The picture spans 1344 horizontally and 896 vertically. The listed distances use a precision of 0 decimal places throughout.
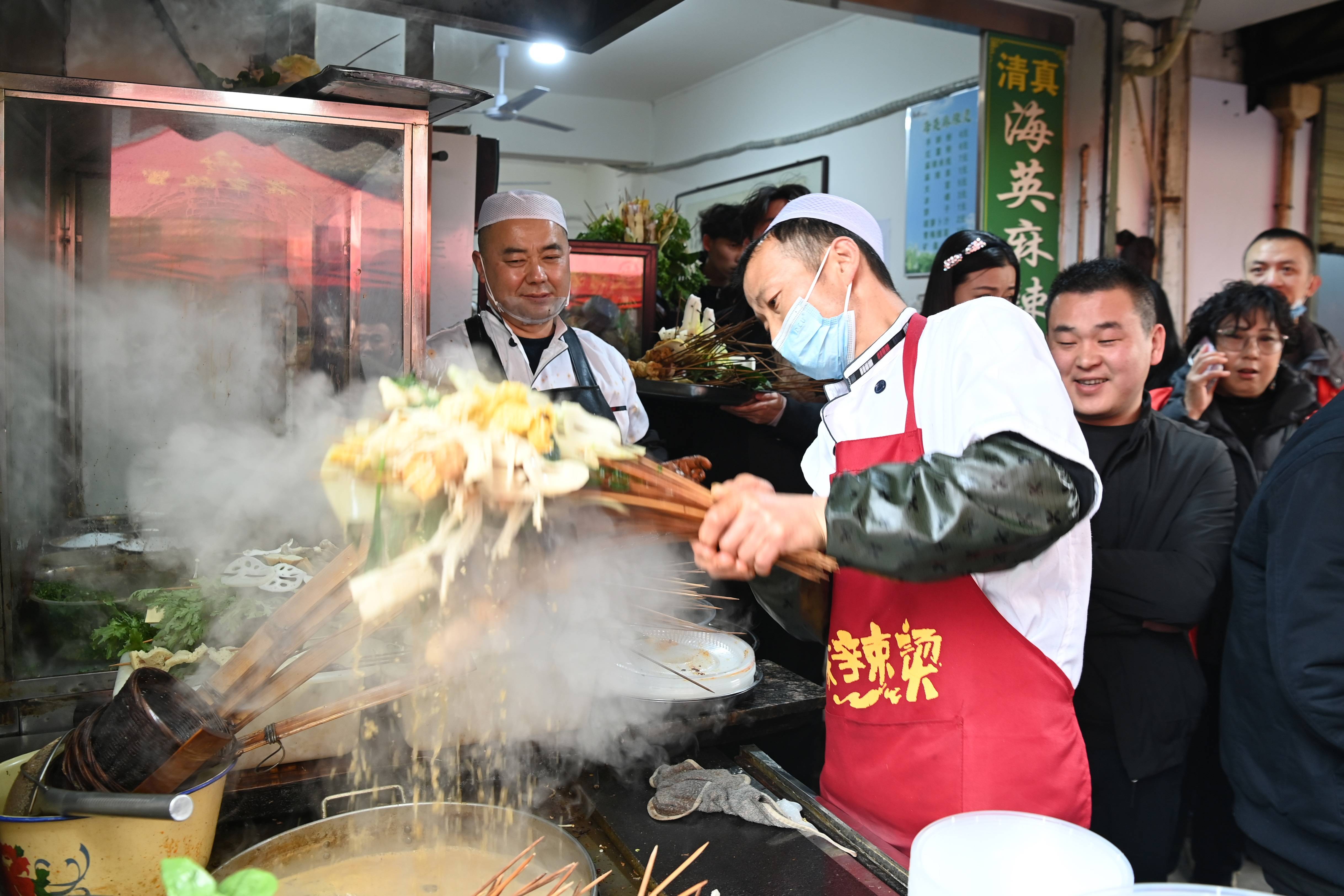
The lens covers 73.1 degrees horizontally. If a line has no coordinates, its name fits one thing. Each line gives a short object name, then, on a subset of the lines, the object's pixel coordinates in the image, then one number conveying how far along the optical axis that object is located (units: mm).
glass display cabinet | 2301
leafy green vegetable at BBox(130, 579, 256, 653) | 2221
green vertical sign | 4602
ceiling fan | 7457
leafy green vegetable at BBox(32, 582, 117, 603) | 2359
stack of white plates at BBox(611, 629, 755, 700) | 2178
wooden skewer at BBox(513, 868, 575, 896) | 1400
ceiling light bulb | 7738
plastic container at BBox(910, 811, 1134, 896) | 1279
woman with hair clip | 3568
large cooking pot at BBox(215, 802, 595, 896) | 1597
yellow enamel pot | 1385
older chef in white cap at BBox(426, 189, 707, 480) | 3438
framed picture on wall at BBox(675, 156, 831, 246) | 7574
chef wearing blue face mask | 1442
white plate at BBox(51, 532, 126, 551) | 2477
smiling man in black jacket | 2412
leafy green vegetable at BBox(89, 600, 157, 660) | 2246
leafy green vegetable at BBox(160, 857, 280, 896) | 1166
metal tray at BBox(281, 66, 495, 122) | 2332
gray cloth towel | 1779
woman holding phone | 3277
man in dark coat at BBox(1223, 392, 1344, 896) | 1861
